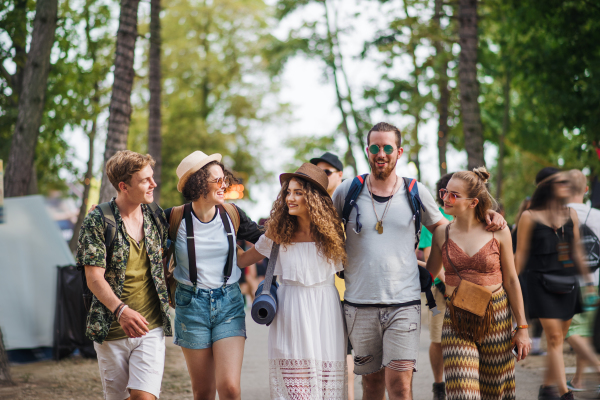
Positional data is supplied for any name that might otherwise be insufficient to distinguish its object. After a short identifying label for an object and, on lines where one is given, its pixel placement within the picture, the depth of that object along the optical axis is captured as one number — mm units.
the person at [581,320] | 5984
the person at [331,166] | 6043
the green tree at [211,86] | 27438
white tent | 8516
